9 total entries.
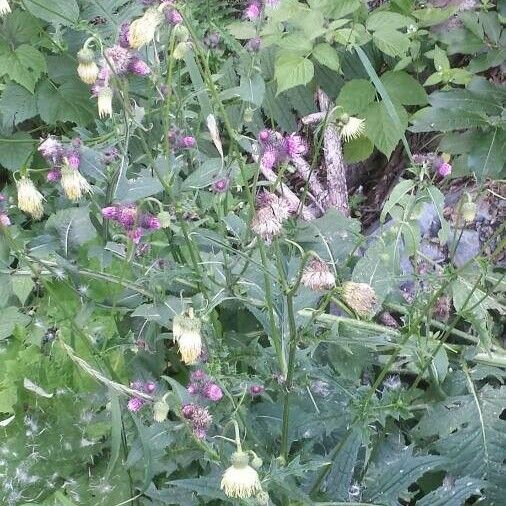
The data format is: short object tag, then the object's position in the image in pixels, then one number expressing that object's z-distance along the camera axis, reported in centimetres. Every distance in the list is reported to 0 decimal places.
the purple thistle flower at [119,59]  150
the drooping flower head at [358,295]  121
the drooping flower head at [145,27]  128
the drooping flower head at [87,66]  139
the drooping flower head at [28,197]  138
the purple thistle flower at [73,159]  139
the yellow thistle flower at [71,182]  133
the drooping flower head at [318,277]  120
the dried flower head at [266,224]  117
